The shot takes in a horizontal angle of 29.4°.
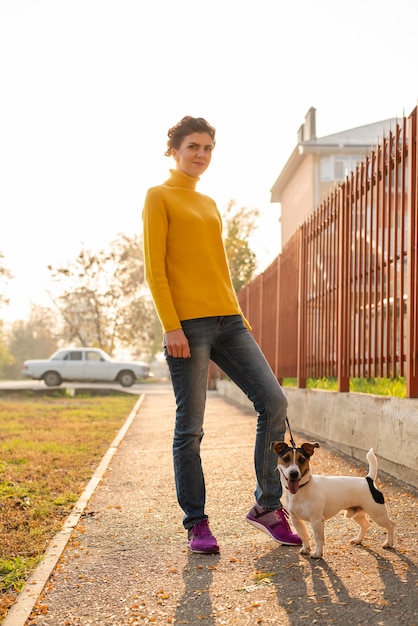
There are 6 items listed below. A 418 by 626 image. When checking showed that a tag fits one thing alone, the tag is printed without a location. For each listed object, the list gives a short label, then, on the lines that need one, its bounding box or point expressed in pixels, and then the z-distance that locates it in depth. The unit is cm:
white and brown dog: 398
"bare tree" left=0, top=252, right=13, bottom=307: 4191
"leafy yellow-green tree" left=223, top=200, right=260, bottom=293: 3606
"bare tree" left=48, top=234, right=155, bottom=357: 5056
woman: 421
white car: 3281
